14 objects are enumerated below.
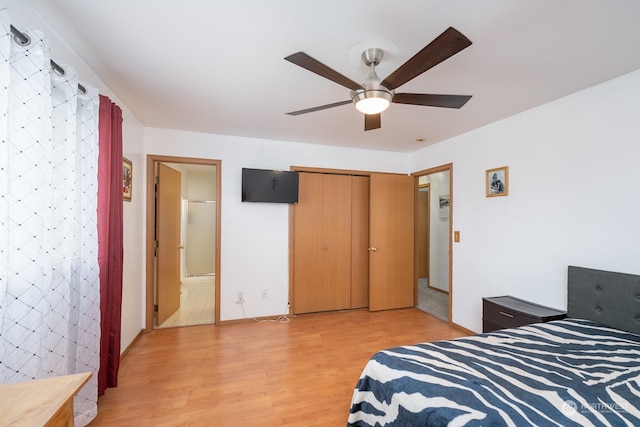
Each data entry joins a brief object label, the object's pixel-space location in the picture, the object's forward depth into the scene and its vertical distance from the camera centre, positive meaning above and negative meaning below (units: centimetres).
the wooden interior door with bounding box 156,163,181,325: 333 -39
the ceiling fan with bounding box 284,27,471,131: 117 +74
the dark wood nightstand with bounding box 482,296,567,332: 220 -85
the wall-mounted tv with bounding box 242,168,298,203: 345 +37
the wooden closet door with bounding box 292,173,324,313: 377 -44
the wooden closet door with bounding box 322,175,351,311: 392 -44
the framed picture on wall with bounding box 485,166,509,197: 277 +36
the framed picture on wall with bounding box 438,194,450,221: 502 +14
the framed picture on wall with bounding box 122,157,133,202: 255 +35
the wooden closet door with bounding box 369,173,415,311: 395 -42
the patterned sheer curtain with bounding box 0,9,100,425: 113 -4
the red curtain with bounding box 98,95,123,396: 183 -18
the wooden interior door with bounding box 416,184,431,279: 573 -32
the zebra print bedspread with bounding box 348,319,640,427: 106 -80
